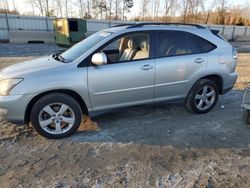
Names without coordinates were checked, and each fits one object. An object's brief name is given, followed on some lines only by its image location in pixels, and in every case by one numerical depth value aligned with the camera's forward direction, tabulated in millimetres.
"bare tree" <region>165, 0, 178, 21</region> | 33773
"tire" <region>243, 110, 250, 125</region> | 3424
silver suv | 2742
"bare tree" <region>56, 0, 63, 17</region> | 31192
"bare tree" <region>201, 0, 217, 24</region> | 34968
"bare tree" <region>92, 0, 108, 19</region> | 33286
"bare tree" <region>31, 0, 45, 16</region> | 30737
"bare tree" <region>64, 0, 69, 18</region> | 31975
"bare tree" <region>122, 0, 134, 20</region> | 35941
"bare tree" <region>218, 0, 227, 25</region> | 34087
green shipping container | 14070
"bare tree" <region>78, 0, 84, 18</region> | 32885
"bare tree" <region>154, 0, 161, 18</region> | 35041
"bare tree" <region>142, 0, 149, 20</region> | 35408
